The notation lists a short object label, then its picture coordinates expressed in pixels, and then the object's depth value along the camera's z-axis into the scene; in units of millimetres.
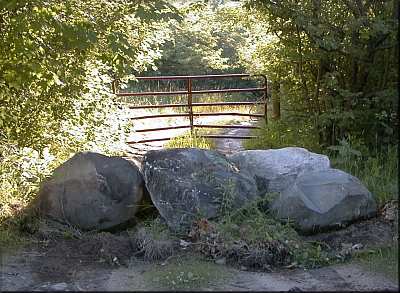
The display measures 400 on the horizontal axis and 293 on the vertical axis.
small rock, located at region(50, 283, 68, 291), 4156
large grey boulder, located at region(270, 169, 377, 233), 5363
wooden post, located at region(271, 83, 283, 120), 9219
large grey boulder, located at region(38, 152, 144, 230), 5801
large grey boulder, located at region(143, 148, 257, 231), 5375
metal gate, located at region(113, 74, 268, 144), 10500
